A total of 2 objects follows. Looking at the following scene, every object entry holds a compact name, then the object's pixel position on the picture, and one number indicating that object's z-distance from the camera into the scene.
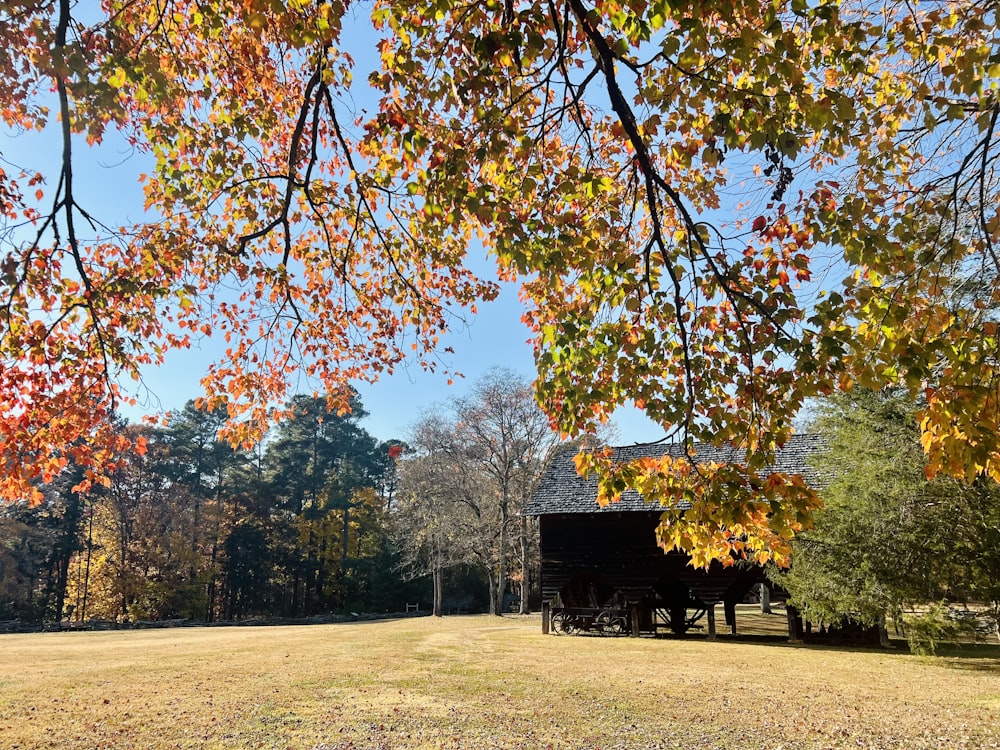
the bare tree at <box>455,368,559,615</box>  30.84
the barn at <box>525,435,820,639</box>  19.52
